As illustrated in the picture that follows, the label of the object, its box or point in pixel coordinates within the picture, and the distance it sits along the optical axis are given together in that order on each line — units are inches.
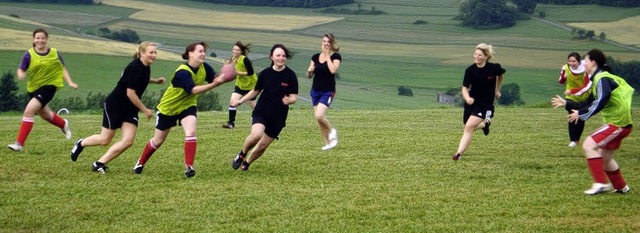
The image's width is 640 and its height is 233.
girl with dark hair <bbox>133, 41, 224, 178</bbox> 567.5
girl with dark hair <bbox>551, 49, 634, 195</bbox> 513.7
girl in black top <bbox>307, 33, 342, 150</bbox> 724.8
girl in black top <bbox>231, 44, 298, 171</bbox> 599.8
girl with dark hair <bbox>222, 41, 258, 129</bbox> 828.6
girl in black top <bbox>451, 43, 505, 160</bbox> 676.7
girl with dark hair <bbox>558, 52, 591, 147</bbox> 790.5
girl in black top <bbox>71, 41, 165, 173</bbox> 575.8
